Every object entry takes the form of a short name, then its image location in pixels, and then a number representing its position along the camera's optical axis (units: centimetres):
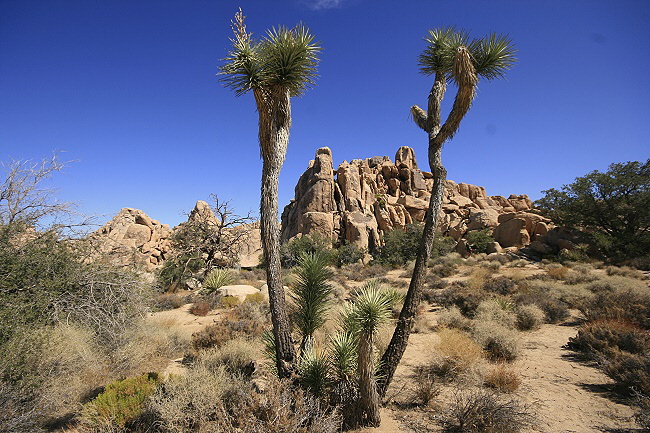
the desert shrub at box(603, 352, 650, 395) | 505
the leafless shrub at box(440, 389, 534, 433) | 420
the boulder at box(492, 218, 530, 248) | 2711
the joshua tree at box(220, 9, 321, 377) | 464
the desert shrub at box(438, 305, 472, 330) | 910
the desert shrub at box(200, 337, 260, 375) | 627
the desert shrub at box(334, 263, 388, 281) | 2031
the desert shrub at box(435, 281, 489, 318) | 1070
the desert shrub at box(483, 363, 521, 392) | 558
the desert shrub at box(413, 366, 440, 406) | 518
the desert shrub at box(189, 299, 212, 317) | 1150
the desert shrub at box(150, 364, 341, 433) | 354
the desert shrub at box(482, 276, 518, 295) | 1280
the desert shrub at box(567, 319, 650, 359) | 652
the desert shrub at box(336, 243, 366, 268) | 2731
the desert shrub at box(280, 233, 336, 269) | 2445
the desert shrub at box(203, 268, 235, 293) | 1443
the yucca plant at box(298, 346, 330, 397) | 447
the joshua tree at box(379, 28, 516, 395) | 500
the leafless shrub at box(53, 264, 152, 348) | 607
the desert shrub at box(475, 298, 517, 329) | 905
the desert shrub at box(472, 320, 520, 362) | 712
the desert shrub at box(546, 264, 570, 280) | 1548
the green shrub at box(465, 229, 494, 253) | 2716
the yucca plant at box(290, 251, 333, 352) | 502
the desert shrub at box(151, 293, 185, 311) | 1238
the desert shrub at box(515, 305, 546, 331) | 934
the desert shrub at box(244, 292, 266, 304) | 1226
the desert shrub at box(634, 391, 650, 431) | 400
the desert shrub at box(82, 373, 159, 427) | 420
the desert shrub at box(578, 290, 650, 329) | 835
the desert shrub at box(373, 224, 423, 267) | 2569
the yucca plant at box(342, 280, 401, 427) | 399
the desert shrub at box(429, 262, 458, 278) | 1884
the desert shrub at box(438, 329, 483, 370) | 647
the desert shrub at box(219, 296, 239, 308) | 1223
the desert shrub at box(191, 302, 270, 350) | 792
